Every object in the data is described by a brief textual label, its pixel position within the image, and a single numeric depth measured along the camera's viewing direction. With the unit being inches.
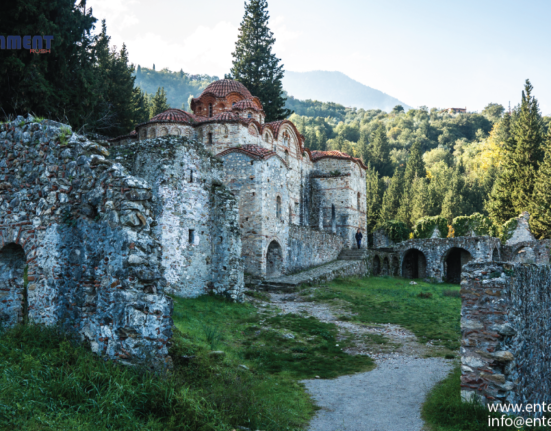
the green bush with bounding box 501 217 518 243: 1247.5
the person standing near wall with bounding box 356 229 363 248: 1161.4
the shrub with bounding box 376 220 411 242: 1406.3
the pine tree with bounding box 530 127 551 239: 1205.1
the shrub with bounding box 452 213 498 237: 1307.8
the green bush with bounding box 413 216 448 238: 1336.1
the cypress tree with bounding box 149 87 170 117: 1583.2
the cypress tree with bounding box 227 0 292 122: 1408.7
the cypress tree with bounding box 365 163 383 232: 1739.7
